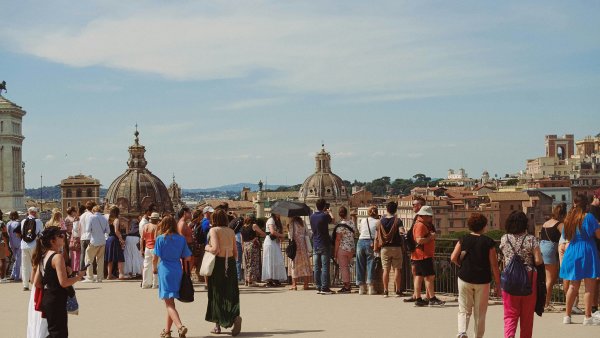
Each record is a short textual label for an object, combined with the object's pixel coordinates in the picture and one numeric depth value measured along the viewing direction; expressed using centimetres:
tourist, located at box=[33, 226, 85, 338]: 823
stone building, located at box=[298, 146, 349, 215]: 12656
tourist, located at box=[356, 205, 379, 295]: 1416
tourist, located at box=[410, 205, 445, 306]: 1248
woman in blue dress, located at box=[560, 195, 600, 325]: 1055
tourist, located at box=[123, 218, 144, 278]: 1725
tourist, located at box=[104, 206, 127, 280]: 1694
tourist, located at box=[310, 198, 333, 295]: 1441
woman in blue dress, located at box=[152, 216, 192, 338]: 1033
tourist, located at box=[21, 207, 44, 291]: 1496
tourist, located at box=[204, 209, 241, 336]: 1066
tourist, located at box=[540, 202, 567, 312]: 1142
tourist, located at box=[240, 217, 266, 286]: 1593
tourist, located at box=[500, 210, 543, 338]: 916
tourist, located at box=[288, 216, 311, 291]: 1509
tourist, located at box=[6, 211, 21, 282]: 1708
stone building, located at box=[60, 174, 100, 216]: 11494
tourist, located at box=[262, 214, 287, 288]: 1570
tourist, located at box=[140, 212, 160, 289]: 1488
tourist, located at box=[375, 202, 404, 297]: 1358
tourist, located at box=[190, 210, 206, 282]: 1555
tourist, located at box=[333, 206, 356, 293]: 1462
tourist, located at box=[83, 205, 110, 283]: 1627
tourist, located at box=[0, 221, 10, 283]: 1722
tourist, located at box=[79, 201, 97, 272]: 1631
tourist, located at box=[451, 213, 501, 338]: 937
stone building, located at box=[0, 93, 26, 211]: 6388
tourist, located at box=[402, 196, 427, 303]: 1270
